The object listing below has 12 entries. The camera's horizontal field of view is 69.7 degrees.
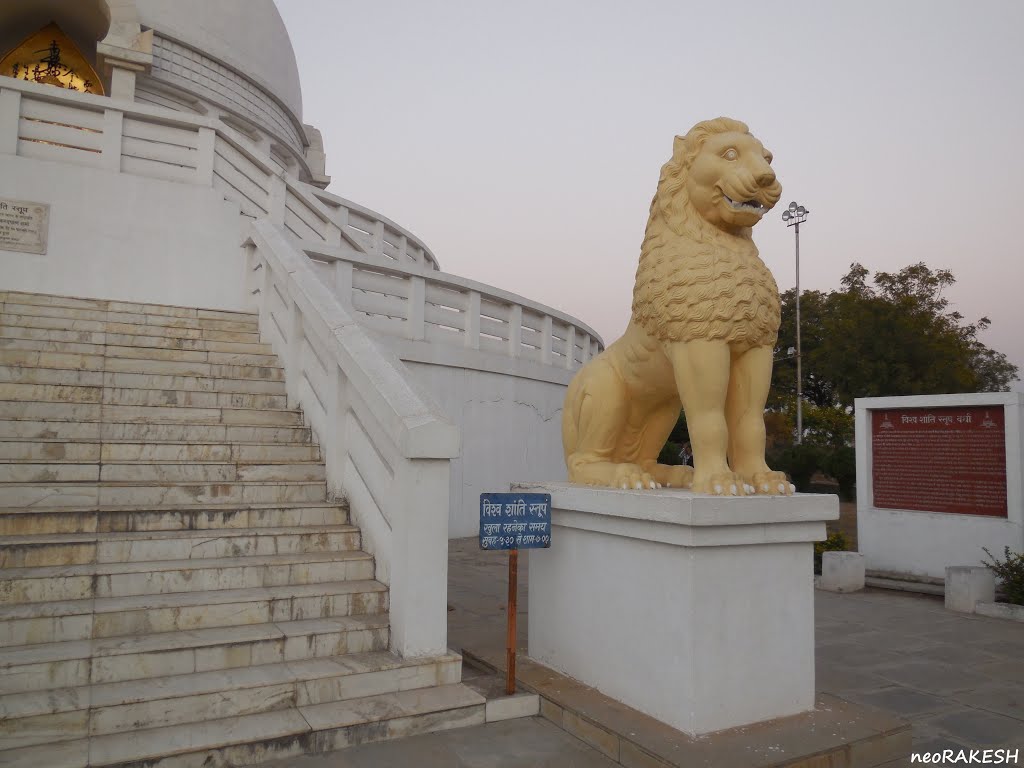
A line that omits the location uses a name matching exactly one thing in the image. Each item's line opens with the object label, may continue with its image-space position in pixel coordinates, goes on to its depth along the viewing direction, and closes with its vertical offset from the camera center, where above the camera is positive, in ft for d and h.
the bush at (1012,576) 19.66 -3.37
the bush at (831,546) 25.88 -3.42
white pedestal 9.78 -2.24
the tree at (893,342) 75.36 +11.48
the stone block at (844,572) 22.84 -3.82
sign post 10.94 -1.28
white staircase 9.41 -2.42
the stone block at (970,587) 19.70 -3.66
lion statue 11.05 +1.97
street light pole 91.10 +29.09
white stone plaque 25.79 +7.30
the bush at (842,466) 53.21 -1.28
